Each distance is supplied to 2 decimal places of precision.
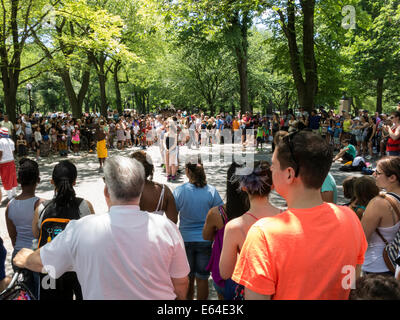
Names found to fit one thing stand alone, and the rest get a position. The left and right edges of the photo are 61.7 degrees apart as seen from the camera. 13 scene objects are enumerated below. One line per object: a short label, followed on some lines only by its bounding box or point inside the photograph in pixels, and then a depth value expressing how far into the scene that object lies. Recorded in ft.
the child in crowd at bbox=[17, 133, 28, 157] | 48.37
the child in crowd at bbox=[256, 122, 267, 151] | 56.24
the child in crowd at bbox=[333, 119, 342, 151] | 53.98
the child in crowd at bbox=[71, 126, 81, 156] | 55.36
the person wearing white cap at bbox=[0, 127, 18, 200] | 23.11
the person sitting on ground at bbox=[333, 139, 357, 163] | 37.09
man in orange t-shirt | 4.53
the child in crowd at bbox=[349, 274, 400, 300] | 4.54
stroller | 6.42
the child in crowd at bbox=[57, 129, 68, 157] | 53.88
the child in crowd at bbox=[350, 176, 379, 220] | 10.43
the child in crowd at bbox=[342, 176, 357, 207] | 12.01
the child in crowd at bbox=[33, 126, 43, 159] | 49.95
